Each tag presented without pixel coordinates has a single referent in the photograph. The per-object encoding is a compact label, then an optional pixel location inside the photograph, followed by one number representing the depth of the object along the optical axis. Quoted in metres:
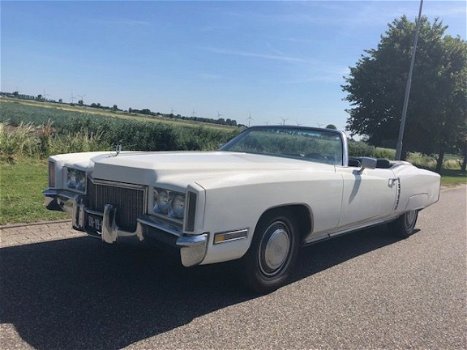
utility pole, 18.05
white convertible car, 3.34
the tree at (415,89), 24.78
